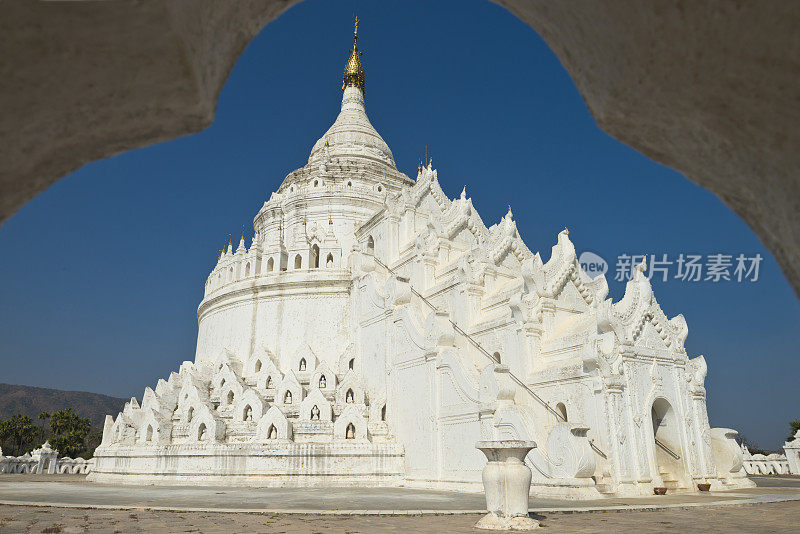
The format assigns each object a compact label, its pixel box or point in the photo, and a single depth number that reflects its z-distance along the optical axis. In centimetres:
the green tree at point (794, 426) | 4053
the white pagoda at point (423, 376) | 1730
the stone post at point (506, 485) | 1040
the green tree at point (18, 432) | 5025
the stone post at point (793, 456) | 3238
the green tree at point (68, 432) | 4547
